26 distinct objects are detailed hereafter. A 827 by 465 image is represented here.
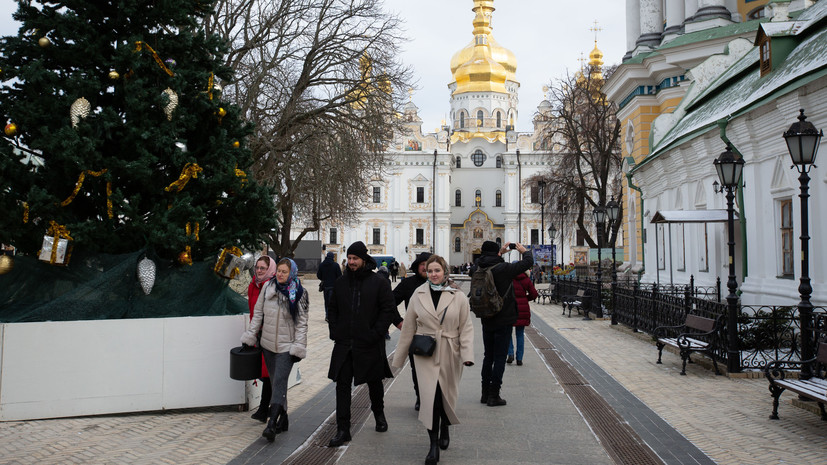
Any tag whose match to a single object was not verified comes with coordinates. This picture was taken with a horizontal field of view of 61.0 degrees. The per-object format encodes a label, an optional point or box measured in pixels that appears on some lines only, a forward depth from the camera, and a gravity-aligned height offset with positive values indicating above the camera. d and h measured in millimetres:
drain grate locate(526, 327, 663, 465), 5935 -1589
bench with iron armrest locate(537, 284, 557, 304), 29620 -1269
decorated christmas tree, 7445 +1370
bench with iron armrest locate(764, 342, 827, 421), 6549 -1178
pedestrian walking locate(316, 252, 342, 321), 16422 -173
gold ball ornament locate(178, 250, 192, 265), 7758 +67
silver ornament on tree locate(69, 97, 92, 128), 7543 +1664
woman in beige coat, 5837 -663
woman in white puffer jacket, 6457 -563
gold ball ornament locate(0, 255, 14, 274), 7365 -5
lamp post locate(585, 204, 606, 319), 23238 +1647
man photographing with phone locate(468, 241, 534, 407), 7801 -715
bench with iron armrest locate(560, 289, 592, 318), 21234 -1159
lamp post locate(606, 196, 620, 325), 21078 +1692
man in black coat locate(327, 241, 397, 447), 6234 -548
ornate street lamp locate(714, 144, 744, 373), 9703 +508
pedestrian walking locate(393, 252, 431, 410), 8125 -202
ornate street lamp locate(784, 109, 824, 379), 8195 +1045
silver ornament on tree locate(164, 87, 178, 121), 7871 +1814
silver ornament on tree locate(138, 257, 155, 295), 7477 -107
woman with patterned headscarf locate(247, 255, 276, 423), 6922 -269
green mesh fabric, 7238 -292
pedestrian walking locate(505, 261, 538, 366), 10141 -436
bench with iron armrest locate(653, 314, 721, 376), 10070 -1107
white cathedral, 73375 +7757
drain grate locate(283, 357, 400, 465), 5742 -1590
